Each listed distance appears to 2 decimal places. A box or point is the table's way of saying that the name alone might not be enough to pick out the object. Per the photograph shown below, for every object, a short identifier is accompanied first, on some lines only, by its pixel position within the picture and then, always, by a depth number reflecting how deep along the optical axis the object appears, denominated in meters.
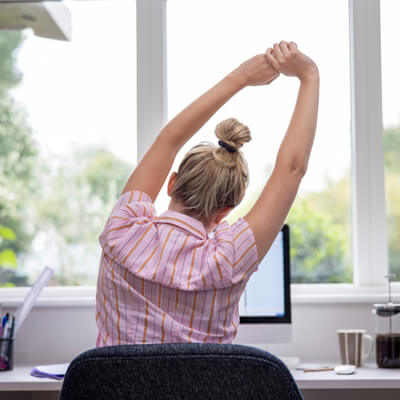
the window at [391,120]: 2.46
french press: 1.98
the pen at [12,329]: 2.07
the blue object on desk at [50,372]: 1.79
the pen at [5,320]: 2.08
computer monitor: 1.99
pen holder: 2.04
